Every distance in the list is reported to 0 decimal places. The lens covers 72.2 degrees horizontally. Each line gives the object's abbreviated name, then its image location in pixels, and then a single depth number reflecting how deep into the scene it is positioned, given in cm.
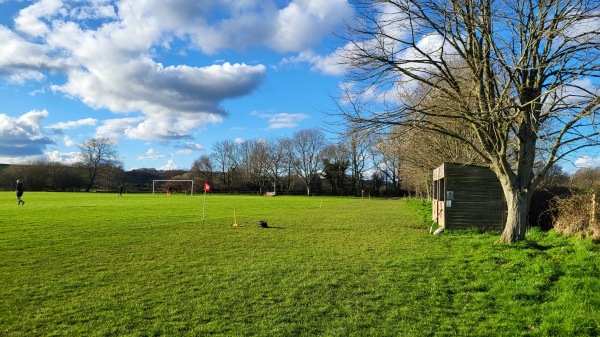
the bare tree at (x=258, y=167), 9038
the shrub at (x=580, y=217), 1030
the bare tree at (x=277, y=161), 9050
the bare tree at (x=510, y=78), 909
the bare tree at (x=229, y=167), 9369
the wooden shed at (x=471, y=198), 1605
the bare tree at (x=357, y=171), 8422
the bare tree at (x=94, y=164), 9456
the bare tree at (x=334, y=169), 8638
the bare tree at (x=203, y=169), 9312
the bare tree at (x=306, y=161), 8862
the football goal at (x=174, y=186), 8719
